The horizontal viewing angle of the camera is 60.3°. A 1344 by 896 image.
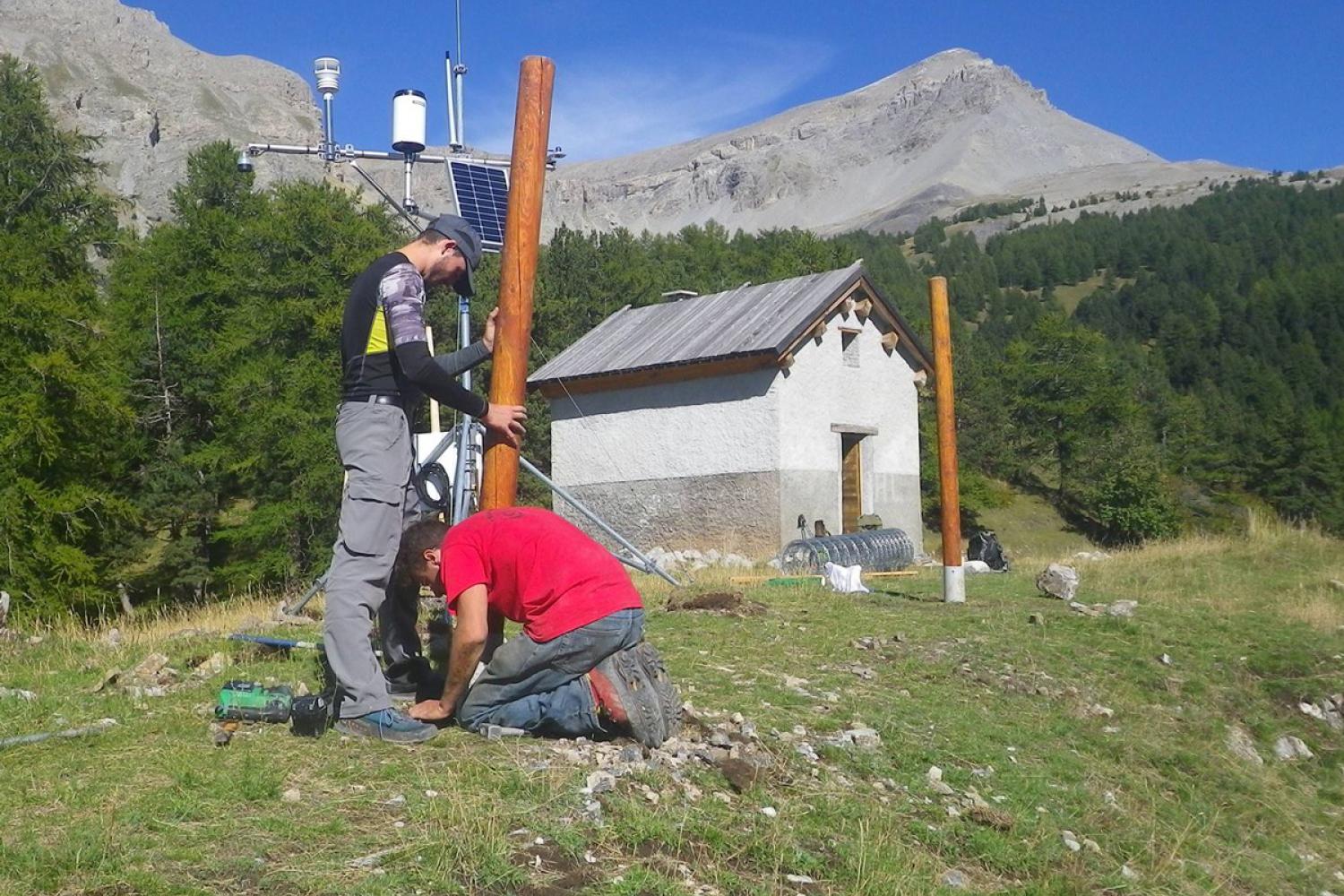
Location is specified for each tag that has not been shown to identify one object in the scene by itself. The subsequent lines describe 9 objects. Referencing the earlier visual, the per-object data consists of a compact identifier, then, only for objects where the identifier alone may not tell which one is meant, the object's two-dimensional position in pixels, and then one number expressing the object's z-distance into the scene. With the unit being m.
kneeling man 4.76
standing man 4.76
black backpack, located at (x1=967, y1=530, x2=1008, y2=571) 18.55
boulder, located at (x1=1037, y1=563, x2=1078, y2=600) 12.14
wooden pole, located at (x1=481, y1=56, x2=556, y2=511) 5.49
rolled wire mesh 18.55
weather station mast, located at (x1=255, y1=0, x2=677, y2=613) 5.50
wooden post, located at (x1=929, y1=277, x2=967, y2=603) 11.78
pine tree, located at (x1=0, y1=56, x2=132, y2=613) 27.73
